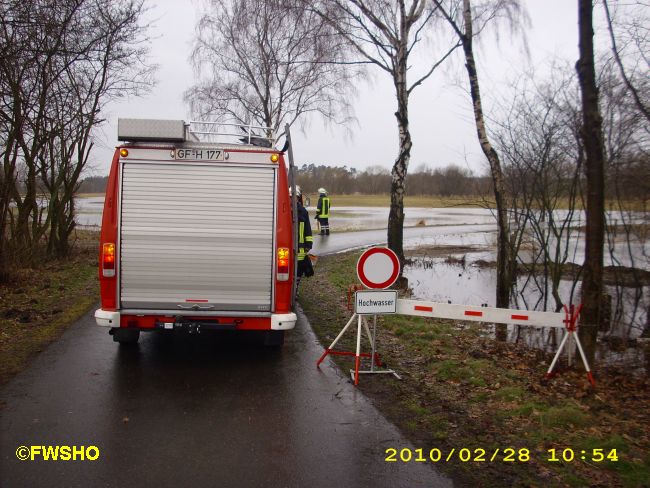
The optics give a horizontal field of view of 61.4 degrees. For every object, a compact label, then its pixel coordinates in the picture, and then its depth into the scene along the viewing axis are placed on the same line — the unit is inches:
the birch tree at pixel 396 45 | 473.4
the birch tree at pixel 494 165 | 391.9
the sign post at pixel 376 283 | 244.1
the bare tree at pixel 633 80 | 303.7
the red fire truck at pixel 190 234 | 239.1
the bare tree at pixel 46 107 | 374.9
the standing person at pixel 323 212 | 900.8
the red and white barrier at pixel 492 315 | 238.5
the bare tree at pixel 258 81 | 947.3
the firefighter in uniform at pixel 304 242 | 359.3
